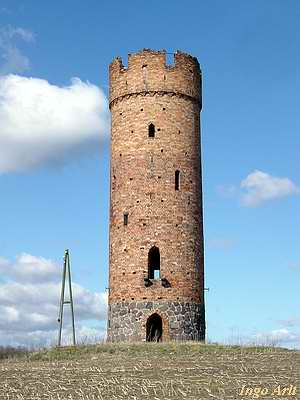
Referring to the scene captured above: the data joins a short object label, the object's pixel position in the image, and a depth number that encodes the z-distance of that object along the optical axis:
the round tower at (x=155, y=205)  24.34
